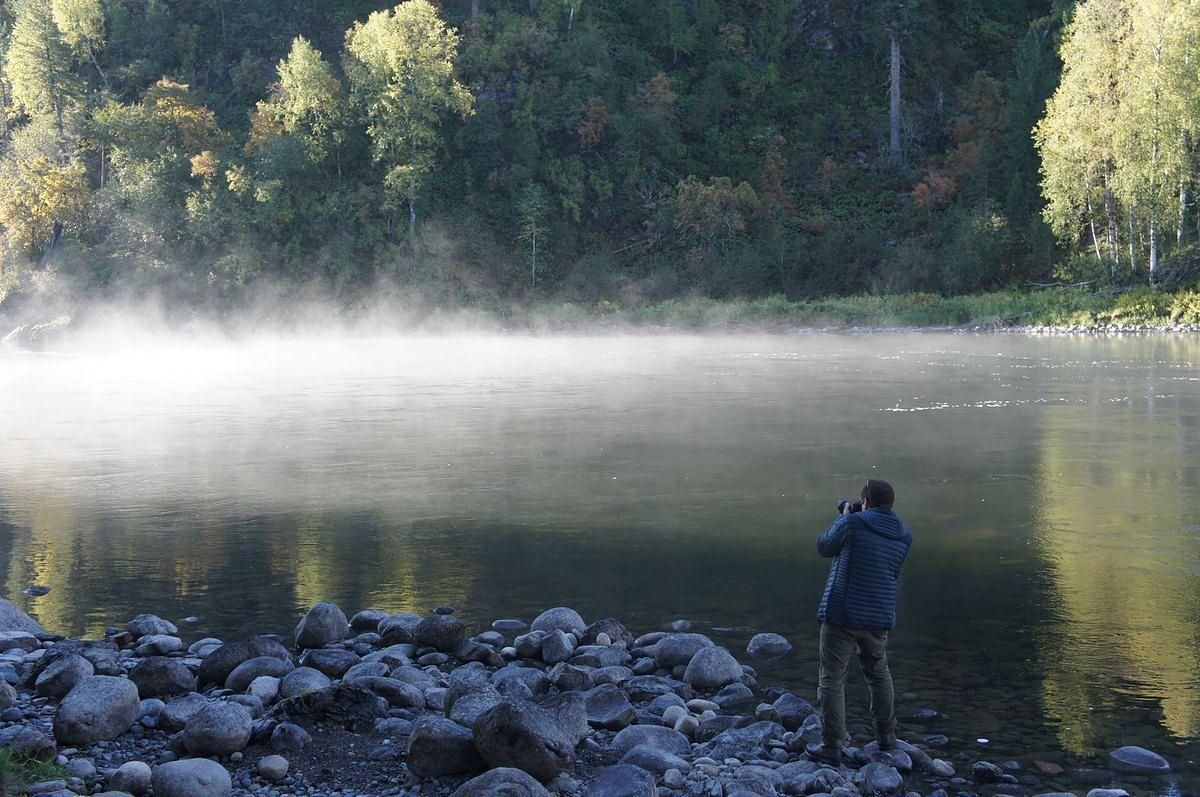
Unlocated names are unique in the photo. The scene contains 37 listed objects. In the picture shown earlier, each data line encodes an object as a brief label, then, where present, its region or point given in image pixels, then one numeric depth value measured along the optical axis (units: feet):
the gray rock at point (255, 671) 28.63
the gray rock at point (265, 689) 27.76
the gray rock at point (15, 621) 32.58
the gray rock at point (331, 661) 30.17
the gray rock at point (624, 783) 21.71
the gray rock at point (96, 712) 24.54
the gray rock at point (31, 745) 23.06
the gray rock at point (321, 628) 32.63
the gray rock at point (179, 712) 25.67
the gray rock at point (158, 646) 31.58
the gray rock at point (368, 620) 34.24
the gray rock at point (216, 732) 24.13
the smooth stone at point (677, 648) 30.68
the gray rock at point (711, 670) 29.14
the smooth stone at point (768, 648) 31.55
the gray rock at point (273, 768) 23.22
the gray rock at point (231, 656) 29.27
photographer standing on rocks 24.52
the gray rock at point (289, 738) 24.68
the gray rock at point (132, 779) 22.25
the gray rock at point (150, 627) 33.06
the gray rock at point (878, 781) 23.18
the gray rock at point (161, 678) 28.24
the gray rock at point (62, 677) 27.63
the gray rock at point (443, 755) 23.12
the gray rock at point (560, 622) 33.04
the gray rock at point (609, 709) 26.50
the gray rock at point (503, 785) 21.06
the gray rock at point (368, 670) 29.12
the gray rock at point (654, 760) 23.67
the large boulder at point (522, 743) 22.68
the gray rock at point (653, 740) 24.90
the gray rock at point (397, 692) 27.45
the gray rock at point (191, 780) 21.66
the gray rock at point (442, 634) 31.78
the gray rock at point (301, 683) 27.84
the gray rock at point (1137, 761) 23.91
